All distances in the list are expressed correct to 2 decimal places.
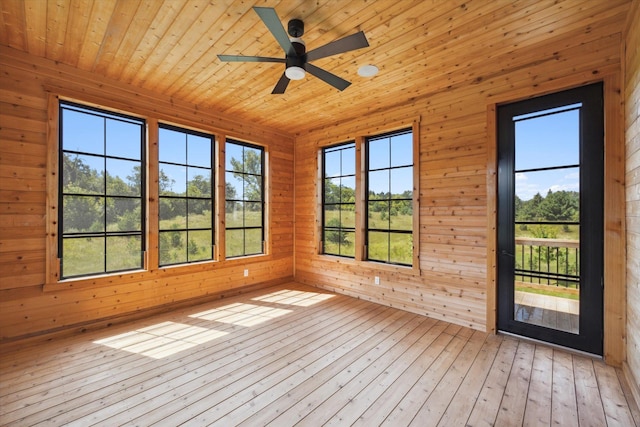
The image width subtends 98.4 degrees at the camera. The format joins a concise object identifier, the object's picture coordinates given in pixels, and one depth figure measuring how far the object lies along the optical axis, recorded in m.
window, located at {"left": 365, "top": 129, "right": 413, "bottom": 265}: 3.86
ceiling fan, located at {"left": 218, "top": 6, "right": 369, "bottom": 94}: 1.82
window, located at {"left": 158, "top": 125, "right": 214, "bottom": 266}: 3.75
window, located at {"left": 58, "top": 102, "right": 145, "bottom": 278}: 3.06
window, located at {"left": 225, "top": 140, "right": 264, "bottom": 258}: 4.44
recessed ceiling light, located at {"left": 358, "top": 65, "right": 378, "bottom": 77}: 2.87
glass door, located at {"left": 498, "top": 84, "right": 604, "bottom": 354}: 2.51
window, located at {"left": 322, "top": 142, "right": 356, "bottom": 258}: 4.53
